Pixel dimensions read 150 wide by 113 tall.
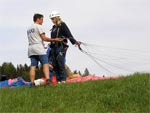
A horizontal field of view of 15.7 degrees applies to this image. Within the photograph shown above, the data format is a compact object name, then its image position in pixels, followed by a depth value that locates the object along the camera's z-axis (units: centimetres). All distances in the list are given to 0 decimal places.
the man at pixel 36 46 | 1440
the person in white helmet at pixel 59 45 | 1540
